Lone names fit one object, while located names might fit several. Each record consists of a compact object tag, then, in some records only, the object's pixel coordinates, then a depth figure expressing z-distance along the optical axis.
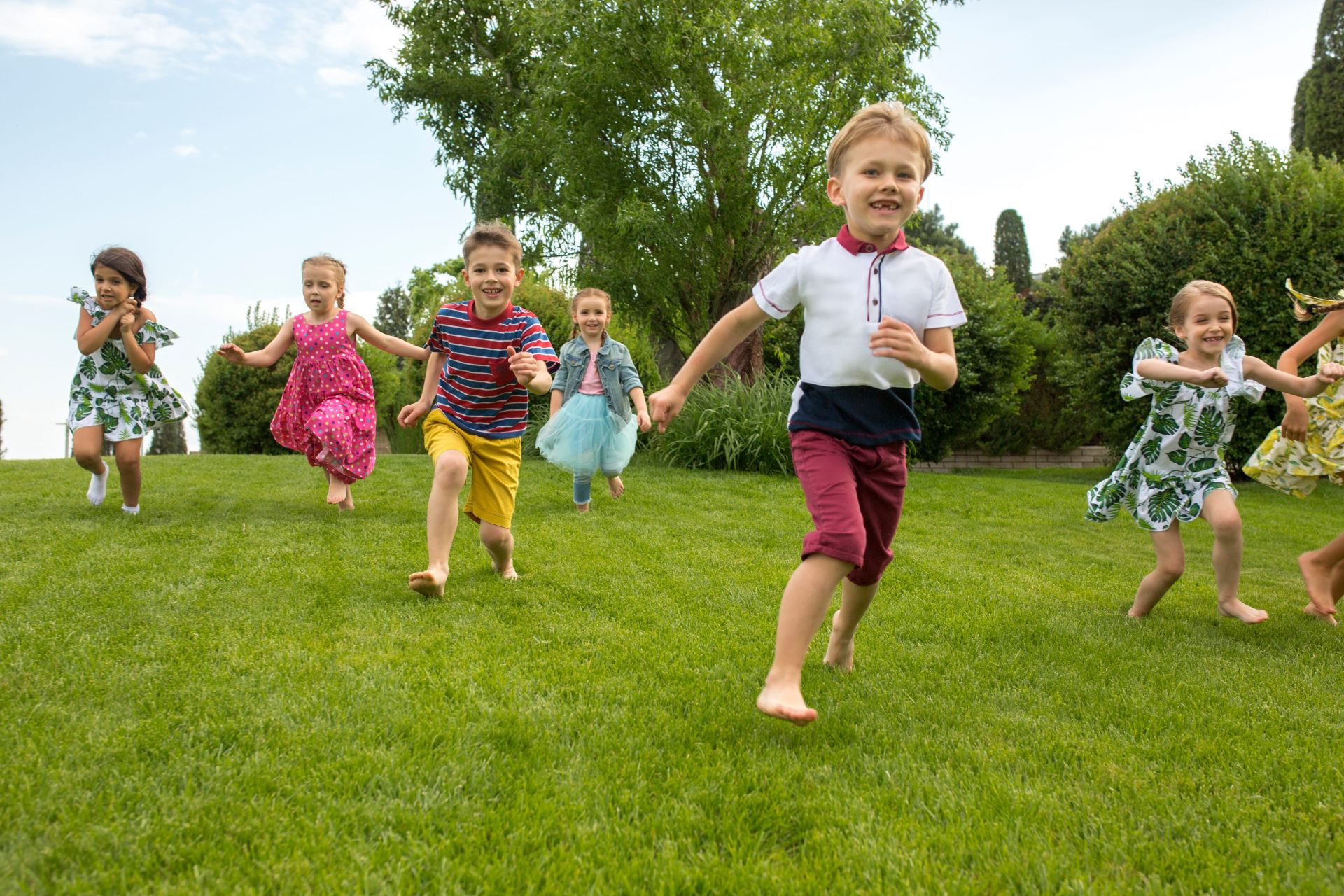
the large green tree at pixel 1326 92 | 22.95
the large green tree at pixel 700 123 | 13.28
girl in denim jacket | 7.40
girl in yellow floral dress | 4.79
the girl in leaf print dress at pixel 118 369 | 6.34
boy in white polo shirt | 2.88
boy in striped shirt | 4.58
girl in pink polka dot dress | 6.64
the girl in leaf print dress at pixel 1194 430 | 4.43
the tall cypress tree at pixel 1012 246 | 45.66
